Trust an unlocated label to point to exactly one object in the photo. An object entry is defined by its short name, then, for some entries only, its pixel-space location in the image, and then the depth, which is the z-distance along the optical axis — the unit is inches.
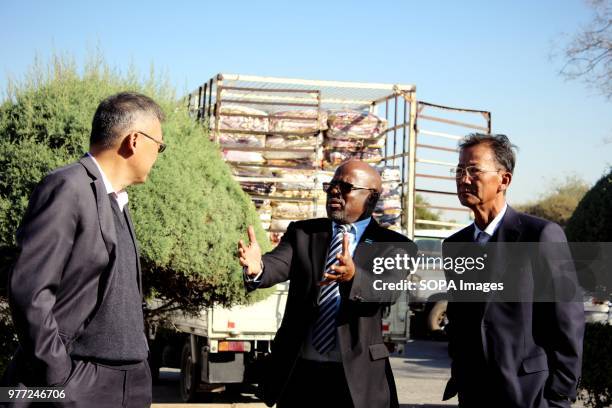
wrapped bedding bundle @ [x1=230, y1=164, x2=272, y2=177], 474.3
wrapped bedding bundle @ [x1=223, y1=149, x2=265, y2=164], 470.0
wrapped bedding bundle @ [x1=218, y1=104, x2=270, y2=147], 474.9
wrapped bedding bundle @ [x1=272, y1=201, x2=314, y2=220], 469.4
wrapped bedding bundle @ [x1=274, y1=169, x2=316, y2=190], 473.1
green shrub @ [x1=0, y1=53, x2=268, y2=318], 270.2
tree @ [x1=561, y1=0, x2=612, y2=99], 748.0
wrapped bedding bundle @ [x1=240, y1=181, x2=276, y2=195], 466.6
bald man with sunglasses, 185.0
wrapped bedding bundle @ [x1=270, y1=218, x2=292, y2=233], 466.3
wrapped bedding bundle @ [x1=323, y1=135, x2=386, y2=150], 495.5
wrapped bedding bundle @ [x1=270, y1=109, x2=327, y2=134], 483.2
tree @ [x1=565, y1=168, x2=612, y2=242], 335.3
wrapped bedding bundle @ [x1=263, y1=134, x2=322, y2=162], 480.7
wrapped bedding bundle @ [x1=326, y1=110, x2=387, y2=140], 494.0
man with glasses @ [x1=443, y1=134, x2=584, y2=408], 158.4
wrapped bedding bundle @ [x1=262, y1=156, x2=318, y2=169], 481.1
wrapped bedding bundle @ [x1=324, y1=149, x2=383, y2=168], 493.0
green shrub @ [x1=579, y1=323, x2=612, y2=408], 307.1
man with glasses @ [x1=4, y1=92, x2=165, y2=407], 122.6
